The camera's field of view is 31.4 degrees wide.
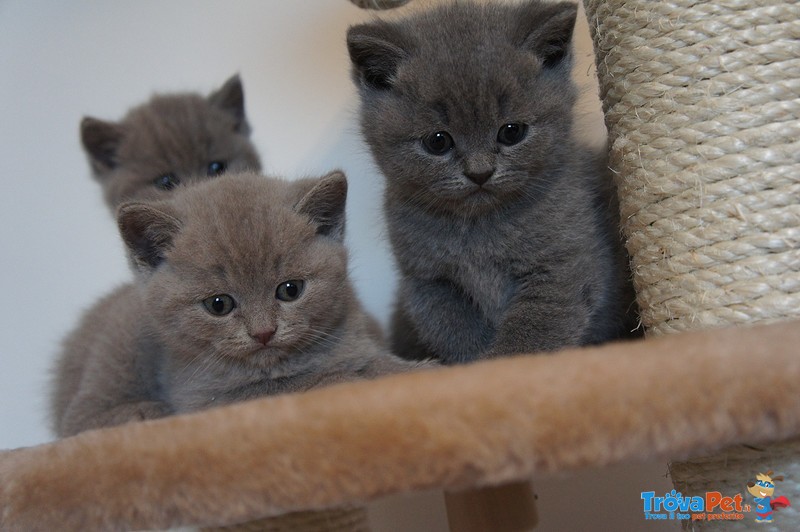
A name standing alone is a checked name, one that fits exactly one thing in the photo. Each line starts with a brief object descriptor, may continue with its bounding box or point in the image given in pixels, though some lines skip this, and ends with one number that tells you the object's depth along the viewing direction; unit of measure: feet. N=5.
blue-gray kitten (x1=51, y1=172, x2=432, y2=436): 1.59
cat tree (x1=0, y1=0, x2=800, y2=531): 1.28
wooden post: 1.71
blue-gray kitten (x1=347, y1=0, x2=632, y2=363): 1.62
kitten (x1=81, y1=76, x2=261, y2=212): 1.98
